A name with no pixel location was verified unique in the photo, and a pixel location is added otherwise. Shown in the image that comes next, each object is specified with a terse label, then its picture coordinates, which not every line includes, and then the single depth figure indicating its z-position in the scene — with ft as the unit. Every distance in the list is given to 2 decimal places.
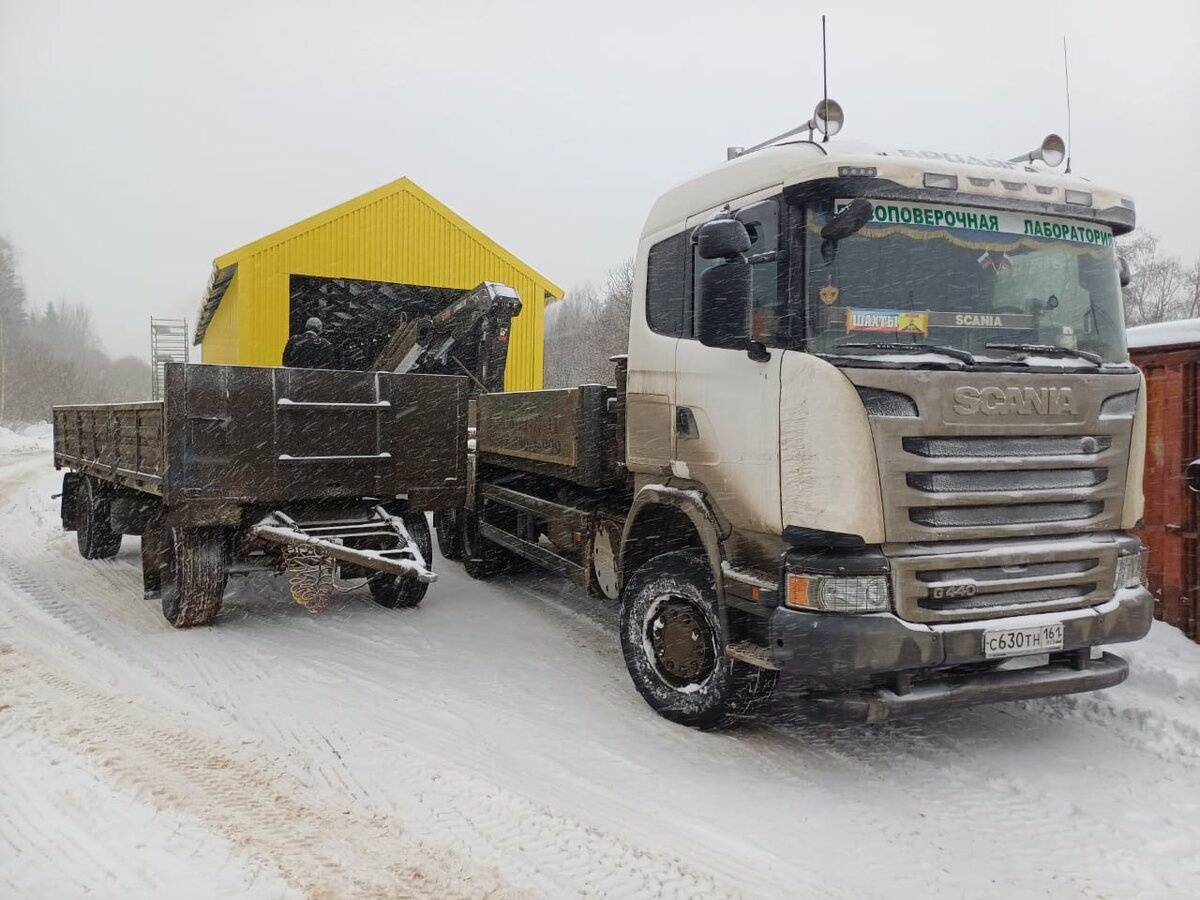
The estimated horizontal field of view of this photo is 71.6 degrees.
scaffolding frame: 96.78
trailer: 19.79
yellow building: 48.62
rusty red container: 17.90
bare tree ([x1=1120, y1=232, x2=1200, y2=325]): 120.67
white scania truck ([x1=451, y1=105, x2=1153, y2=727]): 12.02
